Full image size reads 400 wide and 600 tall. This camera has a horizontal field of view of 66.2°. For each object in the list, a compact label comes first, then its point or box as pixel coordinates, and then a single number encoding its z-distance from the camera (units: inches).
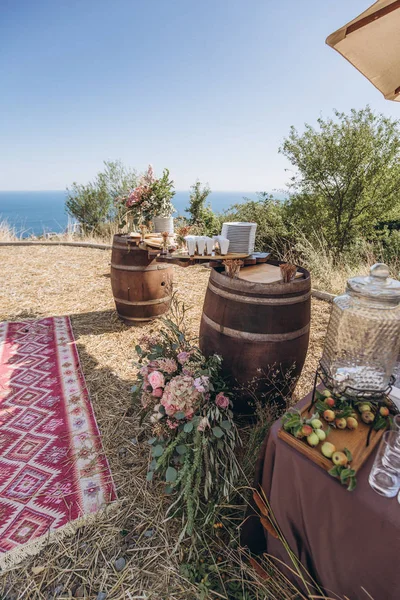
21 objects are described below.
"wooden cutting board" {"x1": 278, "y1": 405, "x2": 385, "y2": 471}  38.5
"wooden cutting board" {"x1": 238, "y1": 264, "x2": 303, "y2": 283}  84.6
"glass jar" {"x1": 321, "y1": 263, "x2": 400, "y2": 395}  45.6
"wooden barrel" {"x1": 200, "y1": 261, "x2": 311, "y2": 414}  76.4
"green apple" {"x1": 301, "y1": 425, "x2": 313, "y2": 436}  40.3
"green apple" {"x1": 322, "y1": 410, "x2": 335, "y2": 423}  44.3
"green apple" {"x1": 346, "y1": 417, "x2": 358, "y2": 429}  43.8
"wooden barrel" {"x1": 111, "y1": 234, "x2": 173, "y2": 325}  140.3
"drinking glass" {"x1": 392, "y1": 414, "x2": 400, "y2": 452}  38.4
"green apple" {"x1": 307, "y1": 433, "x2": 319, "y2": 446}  40.0
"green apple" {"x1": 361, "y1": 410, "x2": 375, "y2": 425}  45.1
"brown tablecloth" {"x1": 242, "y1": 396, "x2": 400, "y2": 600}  34.2
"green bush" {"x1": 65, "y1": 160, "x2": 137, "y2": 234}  559.8
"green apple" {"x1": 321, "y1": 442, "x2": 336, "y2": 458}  38.5
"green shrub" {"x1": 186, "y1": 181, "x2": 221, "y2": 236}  442.9
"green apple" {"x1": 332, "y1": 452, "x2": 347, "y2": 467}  37.1
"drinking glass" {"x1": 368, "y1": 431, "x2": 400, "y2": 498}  35.6
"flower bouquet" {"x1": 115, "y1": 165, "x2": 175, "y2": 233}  140.1
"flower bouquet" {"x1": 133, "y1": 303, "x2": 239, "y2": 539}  62.9
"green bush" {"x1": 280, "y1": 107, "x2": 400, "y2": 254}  358.9
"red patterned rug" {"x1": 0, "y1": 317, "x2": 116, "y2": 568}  66.3
